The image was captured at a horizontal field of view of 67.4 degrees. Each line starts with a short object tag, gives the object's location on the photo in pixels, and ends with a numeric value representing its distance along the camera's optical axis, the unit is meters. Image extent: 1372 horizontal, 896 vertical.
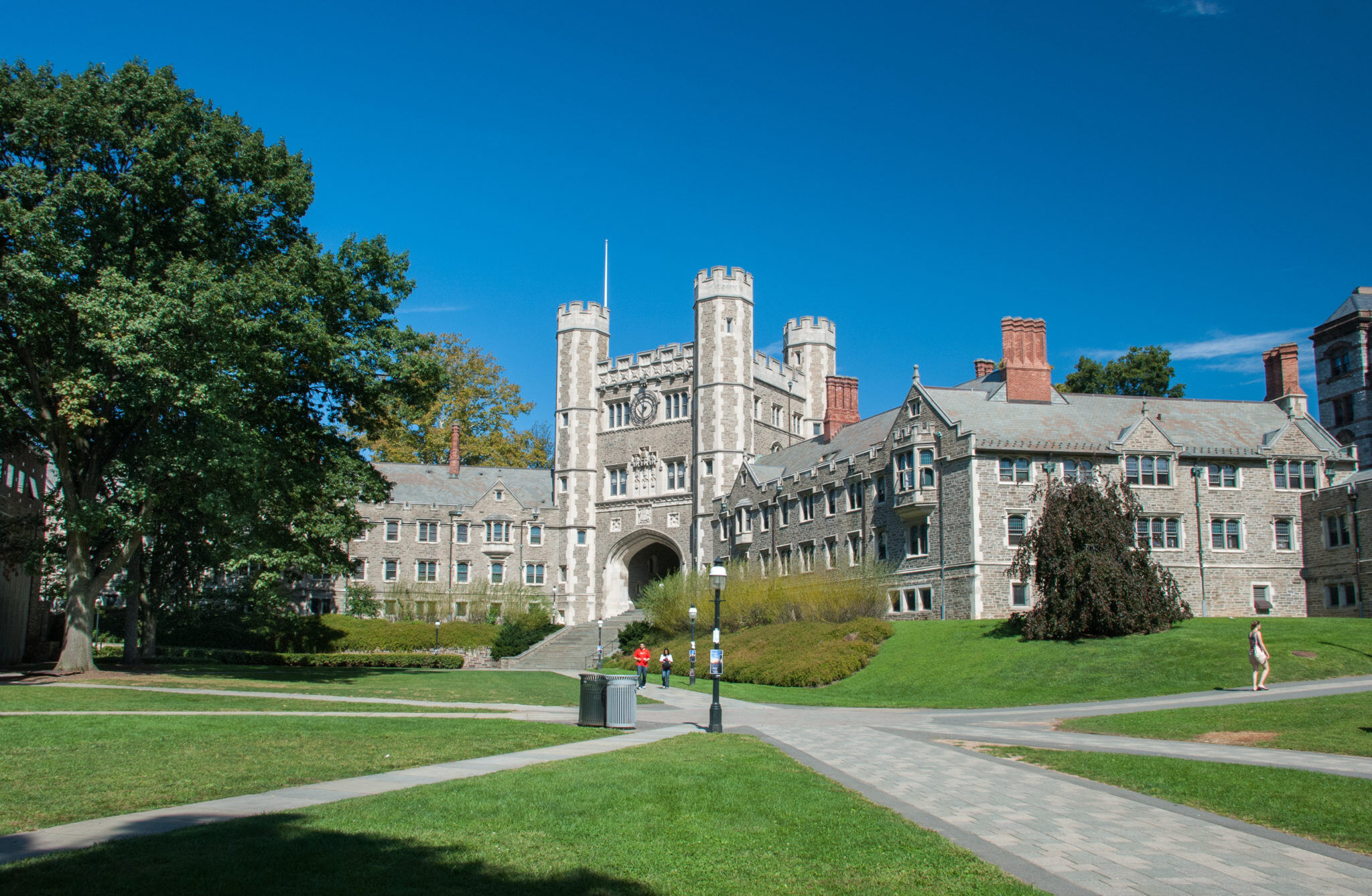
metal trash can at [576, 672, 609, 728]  18.58
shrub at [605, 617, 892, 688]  33.47
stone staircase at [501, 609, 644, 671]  53.47
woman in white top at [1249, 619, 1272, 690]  22.55
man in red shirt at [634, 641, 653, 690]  31.92
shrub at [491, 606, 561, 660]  55.62
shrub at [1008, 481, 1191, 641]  30.62
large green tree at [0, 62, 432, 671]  25.66
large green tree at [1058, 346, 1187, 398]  66.00
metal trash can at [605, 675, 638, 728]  18.55
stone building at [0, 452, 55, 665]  38.78
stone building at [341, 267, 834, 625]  63.41
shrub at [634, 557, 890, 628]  40.88
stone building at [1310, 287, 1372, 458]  69.38
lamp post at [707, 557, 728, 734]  18.03
